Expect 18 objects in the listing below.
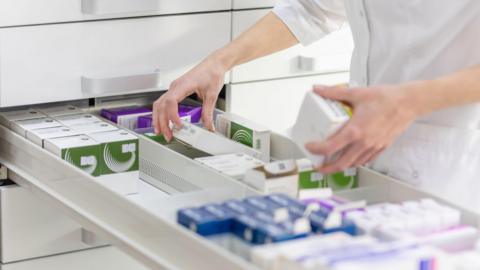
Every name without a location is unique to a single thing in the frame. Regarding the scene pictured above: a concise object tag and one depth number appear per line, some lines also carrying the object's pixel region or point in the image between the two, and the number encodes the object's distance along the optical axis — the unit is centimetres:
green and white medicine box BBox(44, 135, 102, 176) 187
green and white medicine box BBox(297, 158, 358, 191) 178
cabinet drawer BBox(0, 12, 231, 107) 198
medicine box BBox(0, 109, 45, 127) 203
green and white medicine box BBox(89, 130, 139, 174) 191
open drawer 151
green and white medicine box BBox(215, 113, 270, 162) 199
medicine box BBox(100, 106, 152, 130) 210
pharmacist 160
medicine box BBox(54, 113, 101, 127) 203
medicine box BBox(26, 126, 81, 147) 193
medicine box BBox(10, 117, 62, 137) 198
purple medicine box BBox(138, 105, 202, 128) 210
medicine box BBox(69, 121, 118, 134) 198
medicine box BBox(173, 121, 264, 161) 195
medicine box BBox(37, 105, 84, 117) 208
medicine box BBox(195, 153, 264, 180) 181
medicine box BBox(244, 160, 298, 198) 170
